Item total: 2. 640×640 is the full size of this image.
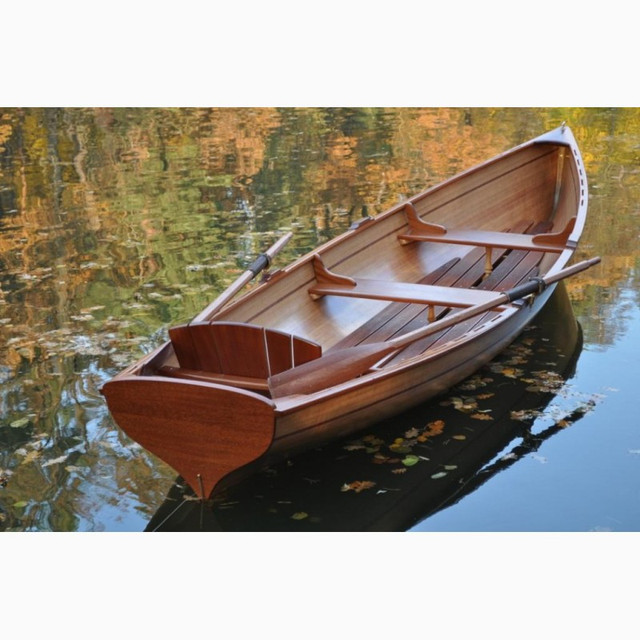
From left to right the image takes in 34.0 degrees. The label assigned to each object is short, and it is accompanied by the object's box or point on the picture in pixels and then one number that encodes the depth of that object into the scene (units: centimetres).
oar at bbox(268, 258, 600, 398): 471
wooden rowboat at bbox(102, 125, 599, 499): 443
